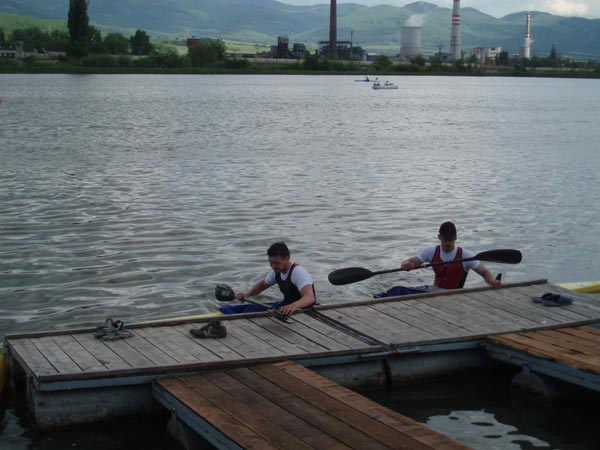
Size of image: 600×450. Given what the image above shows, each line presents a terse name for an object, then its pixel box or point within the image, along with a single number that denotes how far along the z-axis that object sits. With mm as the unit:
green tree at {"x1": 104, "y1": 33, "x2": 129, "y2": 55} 163250
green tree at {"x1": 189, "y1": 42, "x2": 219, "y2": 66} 155375
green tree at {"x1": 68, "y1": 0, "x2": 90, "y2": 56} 133250
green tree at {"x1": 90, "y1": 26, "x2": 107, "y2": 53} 148500
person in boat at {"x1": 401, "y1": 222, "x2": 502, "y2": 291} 11586
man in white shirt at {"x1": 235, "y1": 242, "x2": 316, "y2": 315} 10227
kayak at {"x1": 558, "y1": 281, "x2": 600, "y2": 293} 12758
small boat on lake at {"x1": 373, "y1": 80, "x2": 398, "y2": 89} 113938
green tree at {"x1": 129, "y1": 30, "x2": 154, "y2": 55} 184000
